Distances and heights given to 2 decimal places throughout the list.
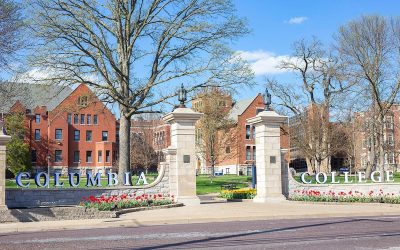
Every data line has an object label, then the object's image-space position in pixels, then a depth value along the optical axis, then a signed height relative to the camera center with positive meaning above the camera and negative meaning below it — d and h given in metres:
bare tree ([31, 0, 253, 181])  28.94 +7.15
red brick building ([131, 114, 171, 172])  72.19 +4.90
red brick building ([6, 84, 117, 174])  75.19 +4.10
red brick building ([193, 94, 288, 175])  77.56 +3.73
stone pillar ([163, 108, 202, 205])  22.89 +0.47
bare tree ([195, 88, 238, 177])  53.16 +3.95
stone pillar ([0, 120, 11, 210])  18.34 +0.18
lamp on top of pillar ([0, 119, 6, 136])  19.02 +1.39
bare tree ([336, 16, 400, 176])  42.06 +8.37
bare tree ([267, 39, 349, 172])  49.53 +4.97
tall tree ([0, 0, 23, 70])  29.00 +8.35
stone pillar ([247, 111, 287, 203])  24.28 +0.32
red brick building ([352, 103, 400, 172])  47.85 +3.09
